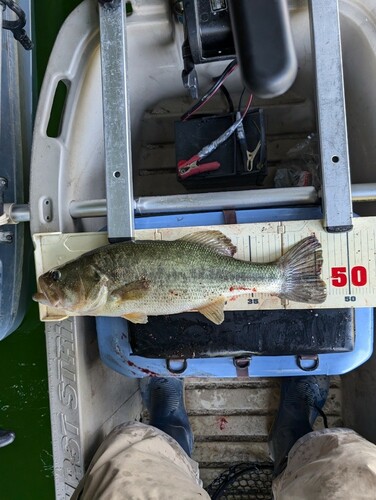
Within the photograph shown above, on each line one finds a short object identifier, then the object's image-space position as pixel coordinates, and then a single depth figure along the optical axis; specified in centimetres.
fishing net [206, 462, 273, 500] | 175
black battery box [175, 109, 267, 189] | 139
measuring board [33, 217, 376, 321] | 116
